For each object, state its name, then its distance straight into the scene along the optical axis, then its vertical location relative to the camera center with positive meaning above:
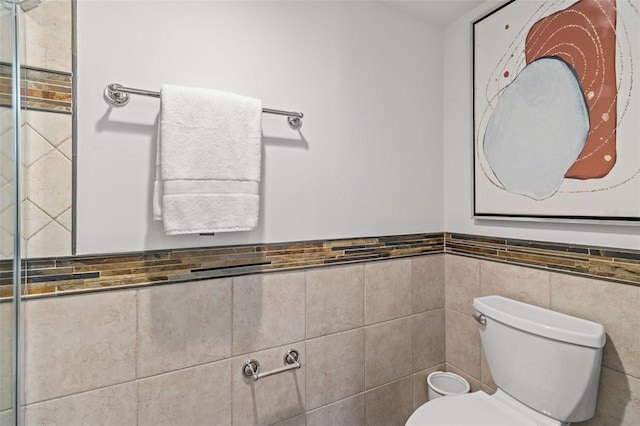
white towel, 0.98 +0.16
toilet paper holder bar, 1.19 -0.59
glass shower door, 0.84 +0.00
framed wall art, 1.07 +0.39
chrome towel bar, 0.97 +0.37
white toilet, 1.05 -0.55
